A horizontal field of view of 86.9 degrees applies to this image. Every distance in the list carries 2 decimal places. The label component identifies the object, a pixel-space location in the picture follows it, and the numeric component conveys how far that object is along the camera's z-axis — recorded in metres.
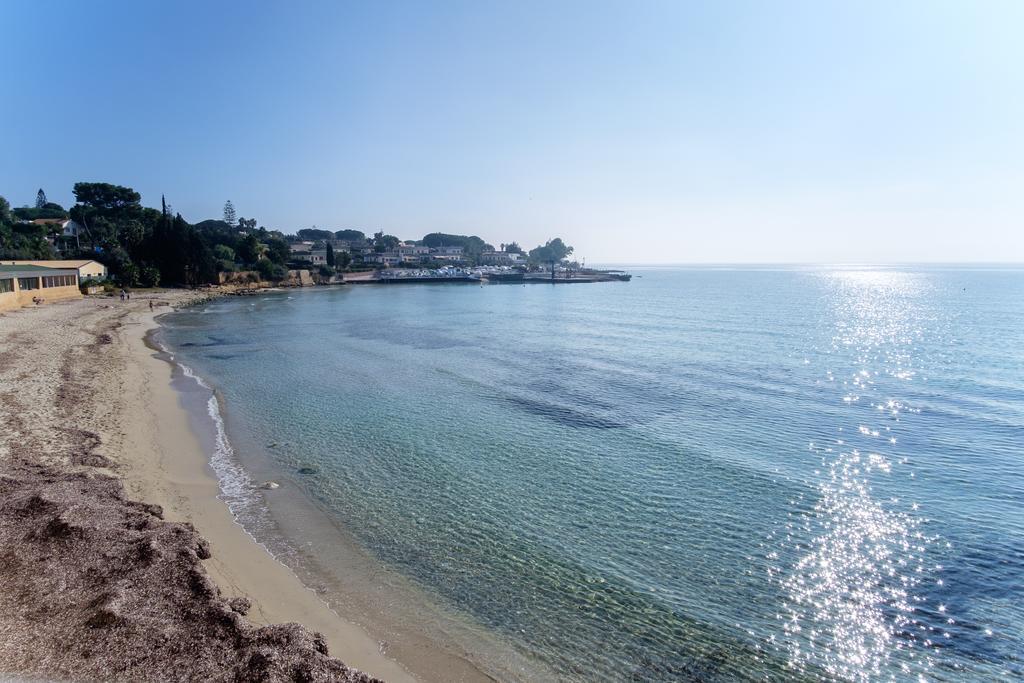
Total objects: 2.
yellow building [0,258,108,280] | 67.76
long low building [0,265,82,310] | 48.38
